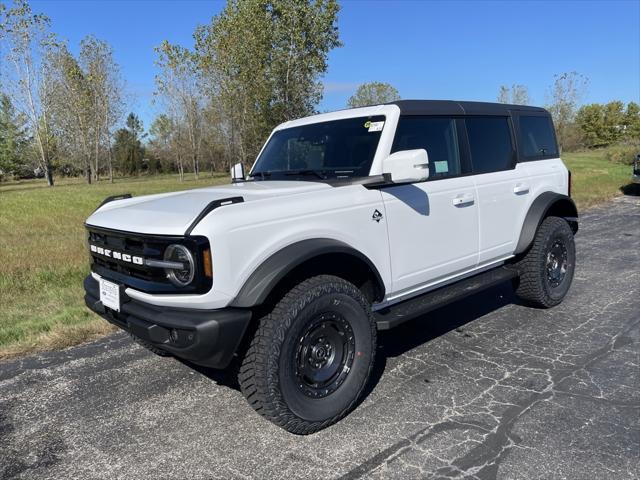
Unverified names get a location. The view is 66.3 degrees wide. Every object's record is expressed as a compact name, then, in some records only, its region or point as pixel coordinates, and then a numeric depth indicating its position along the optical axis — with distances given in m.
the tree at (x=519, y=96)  54.09
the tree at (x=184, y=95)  35.88
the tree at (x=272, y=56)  22.53
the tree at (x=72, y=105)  36.09
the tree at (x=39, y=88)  33.25
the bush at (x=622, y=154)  33.29
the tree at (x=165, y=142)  48.66
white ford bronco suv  2.61
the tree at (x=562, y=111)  51.59
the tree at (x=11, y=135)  51.19
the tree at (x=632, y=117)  67.69
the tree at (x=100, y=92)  37.31
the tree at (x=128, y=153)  62.50
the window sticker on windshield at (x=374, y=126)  3.58
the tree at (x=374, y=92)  58.26
